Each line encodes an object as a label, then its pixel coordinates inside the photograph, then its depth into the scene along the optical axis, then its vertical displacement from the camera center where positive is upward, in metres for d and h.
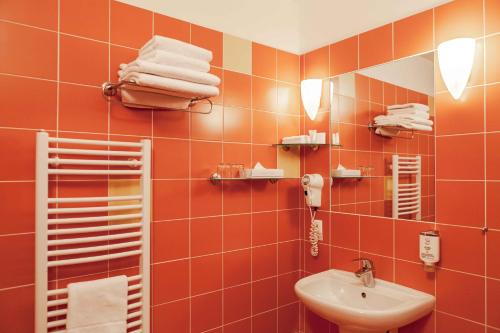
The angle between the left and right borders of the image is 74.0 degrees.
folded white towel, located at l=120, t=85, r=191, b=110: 1.49 +0.33
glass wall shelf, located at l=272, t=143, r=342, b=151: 2.10 +0.16
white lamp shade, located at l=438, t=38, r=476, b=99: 1.47 +0.49
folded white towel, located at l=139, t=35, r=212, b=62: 1.38 +0.53
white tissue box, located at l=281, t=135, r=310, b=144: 2.08 +0.19
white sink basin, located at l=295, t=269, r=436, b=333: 1.43 -0.65
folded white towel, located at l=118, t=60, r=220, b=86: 1.34 +0.41
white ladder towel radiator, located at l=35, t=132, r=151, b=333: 1.29 -0.24
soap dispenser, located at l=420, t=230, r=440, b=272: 1.57 -0.38
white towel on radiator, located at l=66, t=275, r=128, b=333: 1.34 -0.57
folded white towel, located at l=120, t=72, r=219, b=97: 1.34 +0.36
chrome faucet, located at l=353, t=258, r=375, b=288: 1.81 -0.57
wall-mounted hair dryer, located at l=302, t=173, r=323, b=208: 2.04 -0.11
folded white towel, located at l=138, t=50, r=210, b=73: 1.37 +0.47
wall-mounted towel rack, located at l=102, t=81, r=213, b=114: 1.43 +0.36
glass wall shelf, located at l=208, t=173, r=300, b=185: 1.83 -0.05
